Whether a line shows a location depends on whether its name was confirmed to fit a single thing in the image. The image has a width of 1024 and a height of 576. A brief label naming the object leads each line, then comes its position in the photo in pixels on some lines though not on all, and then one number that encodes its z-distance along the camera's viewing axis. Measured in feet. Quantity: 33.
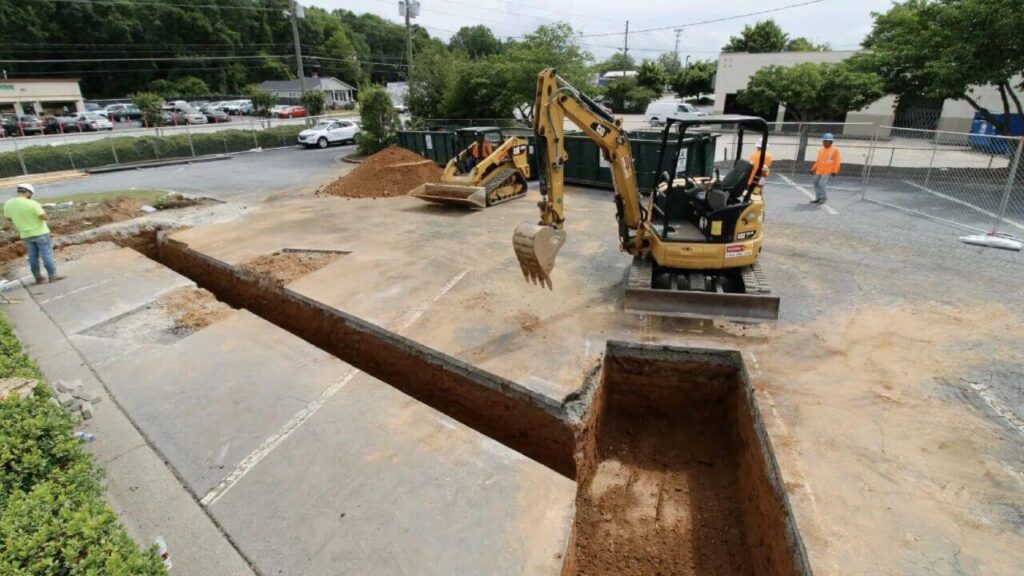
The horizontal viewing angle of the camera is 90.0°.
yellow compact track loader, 43.42
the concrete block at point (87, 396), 18.46
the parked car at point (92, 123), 120.47
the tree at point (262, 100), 142.92
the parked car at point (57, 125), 115.65
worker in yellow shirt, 28.40
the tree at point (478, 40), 276.82
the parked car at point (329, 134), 96.48
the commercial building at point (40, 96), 142.61
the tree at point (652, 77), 157.28
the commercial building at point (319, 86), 205.36
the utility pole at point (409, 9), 98.07
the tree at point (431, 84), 90.22
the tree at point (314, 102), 120.88
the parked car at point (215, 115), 144.66
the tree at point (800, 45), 164.17
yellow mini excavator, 21.58
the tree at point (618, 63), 263.33
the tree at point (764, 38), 163.22
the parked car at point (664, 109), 103.65
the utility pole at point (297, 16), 100.68
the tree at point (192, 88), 196.85
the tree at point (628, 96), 148.77
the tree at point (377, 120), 77.87
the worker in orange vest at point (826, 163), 39.96
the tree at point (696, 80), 157.07
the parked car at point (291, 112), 153.28
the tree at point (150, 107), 96.53
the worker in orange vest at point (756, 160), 21.81
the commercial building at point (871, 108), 86.28
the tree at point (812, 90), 53.67
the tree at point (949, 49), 40.55
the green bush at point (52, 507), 9.37
